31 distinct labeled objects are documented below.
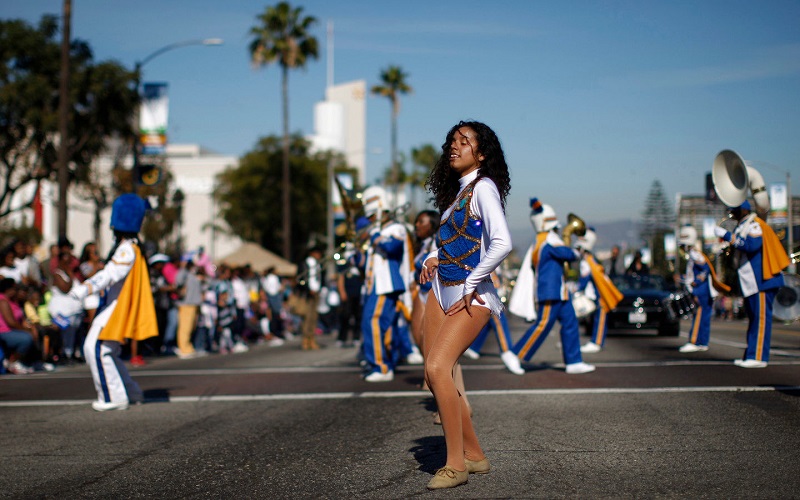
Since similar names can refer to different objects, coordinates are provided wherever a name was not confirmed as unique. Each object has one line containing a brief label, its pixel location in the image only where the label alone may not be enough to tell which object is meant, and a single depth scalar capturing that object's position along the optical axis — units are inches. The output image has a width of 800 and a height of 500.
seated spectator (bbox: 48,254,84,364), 571.8
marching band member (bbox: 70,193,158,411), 353.4
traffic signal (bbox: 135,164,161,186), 899.4
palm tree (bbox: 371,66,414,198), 2608.3
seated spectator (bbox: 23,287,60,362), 611.2
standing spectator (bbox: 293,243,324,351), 784.3
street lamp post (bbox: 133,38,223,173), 1009.4
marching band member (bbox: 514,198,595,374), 452.4
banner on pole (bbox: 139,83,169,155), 1027.3
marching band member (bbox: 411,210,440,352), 448.8
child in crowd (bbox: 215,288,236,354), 777.6
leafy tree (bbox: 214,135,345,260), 2878.9
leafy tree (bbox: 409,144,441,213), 3589.3
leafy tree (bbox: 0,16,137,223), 1243.2
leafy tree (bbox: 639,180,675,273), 5979.3
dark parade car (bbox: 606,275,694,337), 820.6
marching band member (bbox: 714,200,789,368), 449.4
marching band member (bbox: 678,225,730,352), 593.3
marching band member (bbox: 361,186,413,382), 434.6
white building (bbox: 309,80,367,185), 5777.6
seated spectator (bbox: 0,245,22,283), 597.0
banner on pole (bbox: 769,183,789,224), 2096.5
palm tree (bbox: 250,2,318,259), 1881.2
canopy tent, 1449.7
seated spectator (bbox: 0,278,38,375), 545.3
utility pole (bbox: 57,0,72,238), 848.9
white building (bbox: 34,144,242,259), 4345.5
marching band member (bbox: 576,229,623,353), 582.9
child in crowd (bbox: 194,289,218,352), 754.2
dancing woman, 211.6
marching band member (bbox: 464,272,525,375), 455.5
